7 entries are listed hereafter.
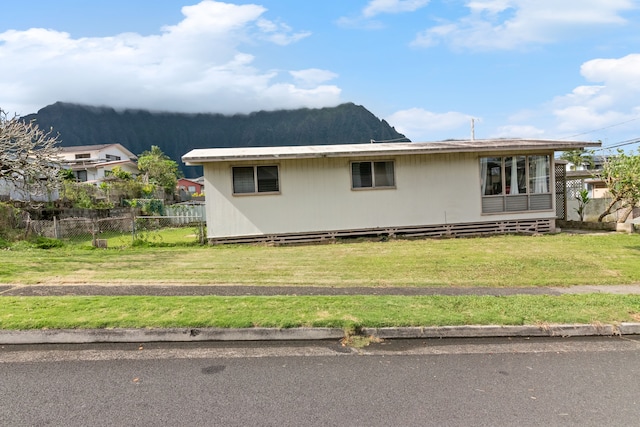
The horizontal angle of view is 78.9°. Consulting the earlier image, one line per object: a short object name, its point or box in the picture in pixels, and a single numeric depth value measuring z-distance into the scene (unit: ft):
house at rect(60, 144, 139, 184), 144.87
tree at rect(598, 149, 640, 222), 36.01
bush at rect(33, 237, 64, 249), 41.76
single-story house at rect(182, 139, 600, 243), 42.78
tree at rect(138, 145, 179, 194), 143.86
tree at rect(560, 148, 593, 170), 91.27
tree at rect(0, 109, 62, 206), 36.45
